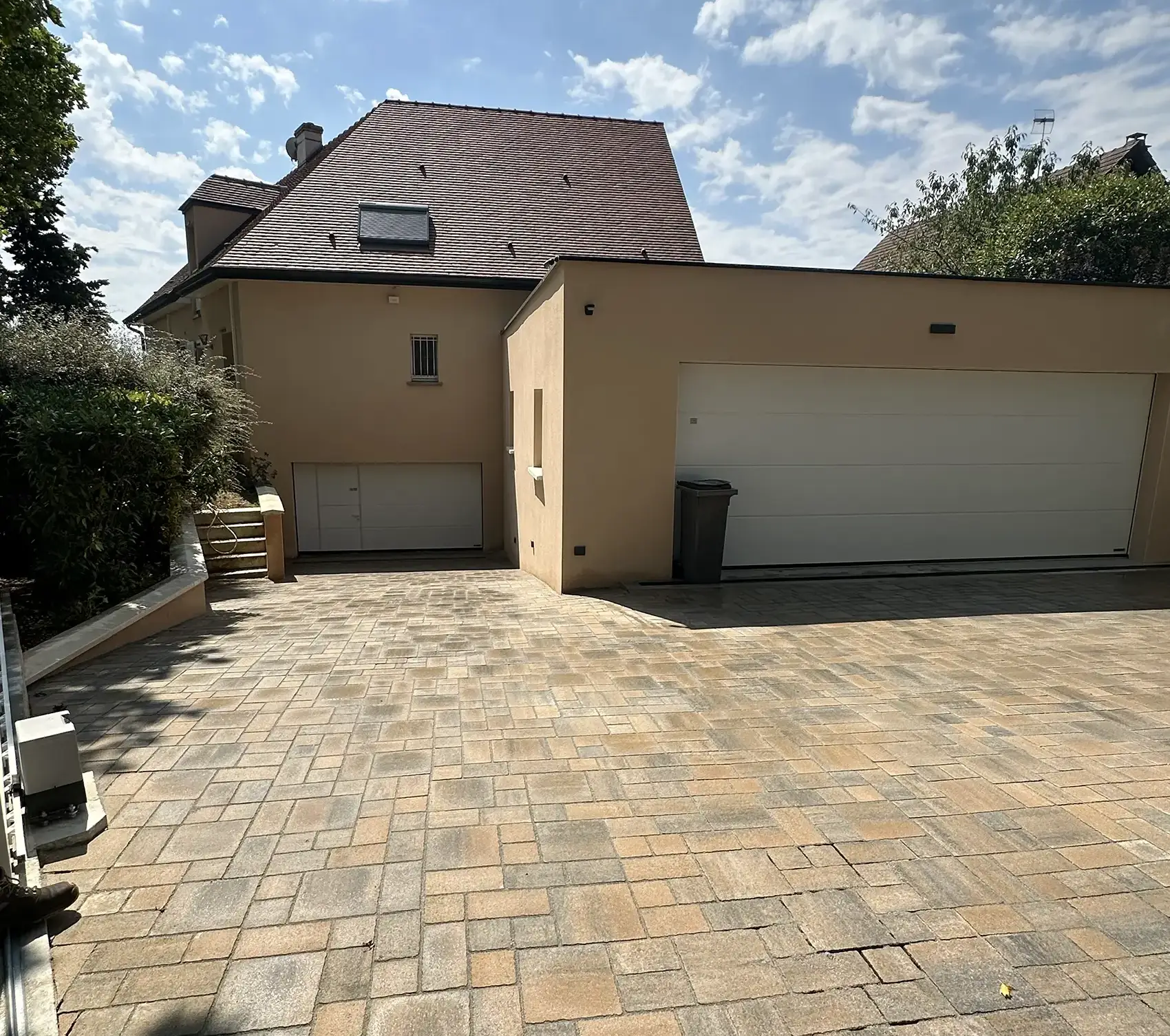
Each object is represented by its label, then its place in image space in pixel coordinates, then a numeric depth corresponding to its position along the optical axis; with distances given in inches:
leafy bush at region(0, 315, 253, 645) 230.4
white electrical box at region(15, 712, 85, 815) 113.2
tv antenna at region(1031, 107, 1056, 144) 707.4
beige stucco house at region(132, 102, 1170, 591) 303.4
